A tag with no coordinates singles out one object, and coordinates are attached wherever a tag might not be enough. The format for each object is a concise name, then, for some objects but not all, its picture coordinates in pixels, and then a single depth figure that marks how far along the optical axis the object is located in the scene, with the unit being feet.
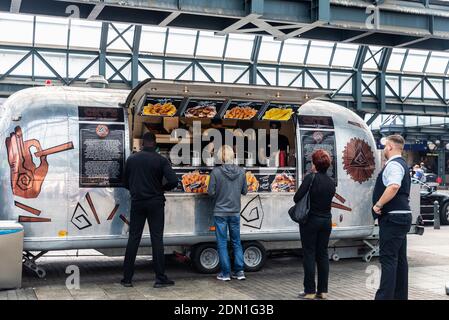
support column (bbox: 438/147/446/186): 164.76
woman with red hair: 23.07
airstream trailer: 25.90
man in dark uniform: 20.38
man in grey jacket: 26.99
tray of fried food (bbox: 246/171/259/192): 30.39
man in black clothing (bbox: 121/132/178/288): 25.27
